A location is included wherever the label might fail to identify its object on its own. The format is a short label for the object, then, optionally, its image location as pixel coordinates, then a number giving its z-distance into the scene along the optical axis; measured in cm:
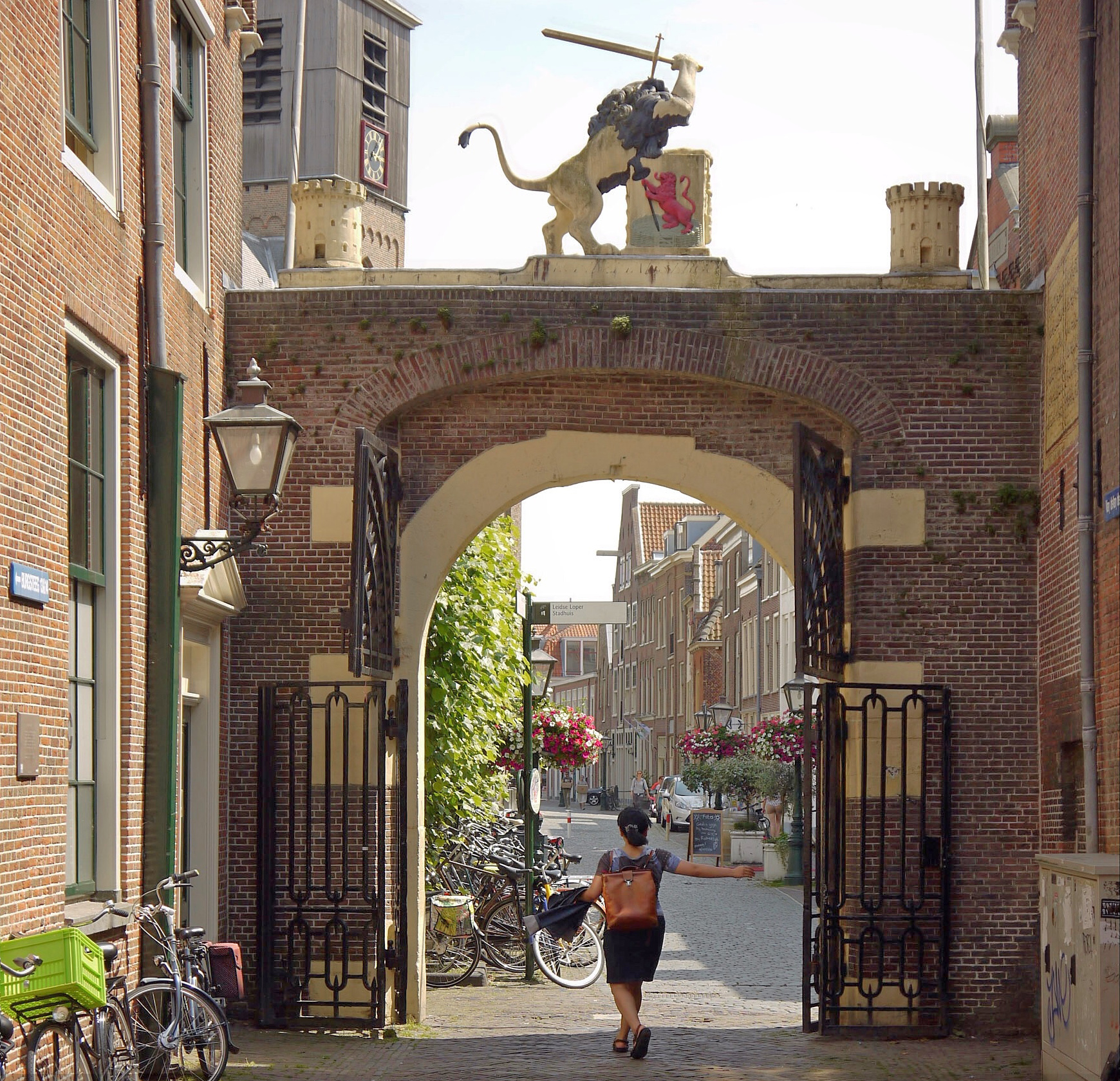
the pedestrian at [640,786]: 5059
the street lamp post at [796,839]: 2695
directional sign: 1675
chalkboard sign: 3238
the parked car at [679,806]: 4119
